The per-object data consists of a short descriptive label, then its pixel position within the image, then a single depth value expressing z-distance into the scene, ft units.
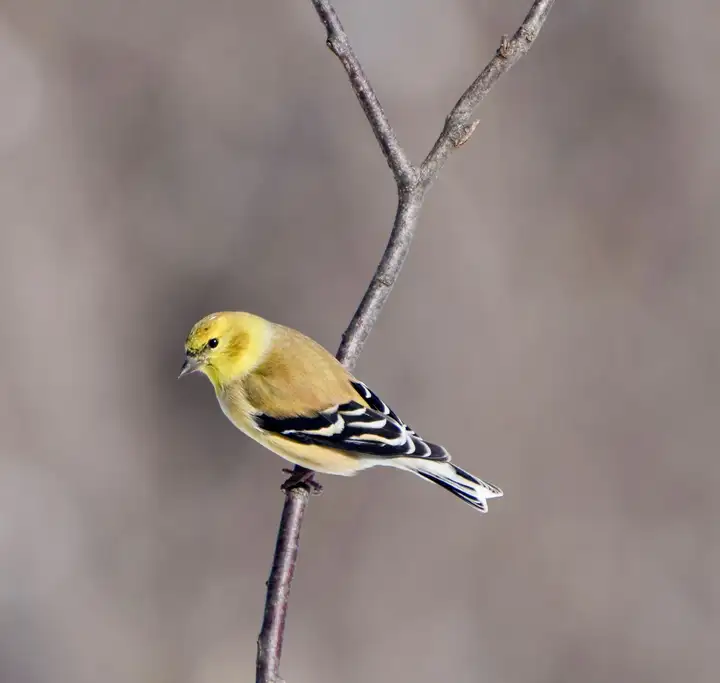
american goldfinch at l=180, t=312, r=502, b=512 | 17.97
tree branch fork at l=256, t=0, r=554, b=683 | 14.12
